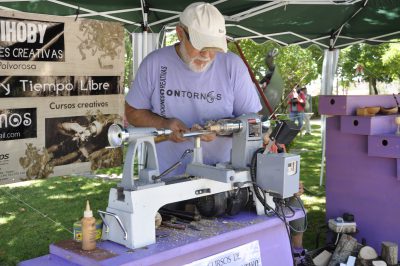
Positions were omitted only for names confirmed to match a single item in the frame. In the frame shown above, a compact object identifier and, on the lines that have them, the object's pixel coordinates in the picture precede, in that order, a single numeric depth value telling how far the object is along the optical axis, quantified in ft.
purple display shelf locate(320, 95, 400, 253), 11.05
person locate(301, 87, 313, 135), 41.61
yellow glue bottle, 4.78
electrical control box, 5.43
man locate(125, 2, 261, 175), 6.97
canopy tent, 13.82
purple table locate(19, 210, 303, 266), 4.63
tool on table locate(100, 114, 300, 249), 4.72
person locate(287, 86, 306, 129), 41.09
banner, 10.07
